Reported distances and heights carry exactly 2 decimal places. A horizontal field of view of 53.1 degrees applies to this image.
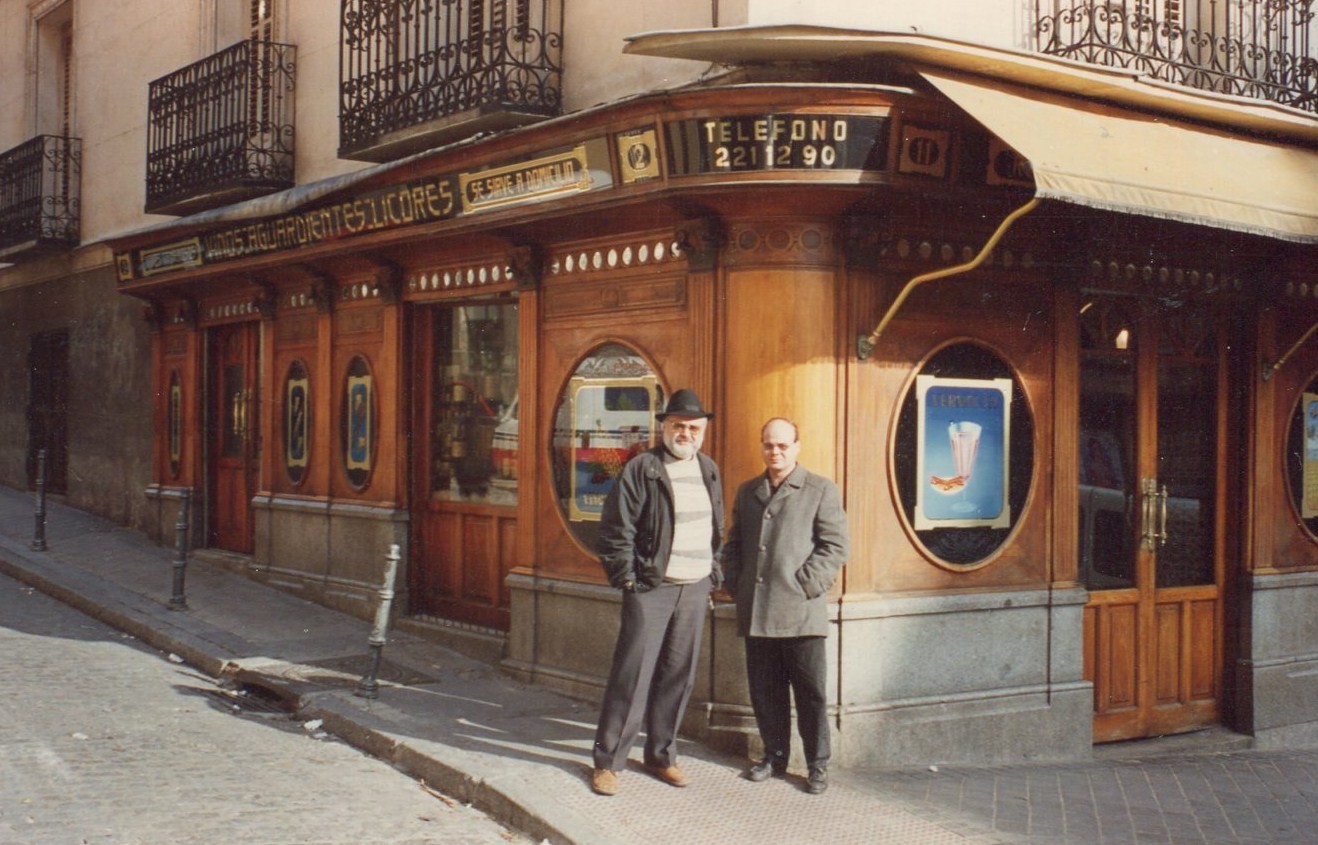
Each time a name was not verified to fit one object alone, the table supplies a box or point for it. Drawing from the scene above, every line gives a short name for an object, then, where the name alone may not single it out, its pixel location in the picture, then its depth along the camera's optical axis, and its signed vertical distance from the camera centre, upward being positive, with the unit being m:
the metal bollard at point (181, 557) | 10.89 -1.07
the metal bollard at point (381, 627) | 8.09 -1.22
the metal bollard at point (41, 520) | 13.96 -0.99
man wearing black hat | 6.56 -0.75
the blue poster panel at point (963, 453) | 7.77 -0.12
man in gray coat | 6.67 -0.74
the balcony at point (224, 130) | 12.27 +2.89
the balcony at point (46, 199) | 16.70 +2.92
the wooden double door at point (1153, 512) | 8.62 -0.52
